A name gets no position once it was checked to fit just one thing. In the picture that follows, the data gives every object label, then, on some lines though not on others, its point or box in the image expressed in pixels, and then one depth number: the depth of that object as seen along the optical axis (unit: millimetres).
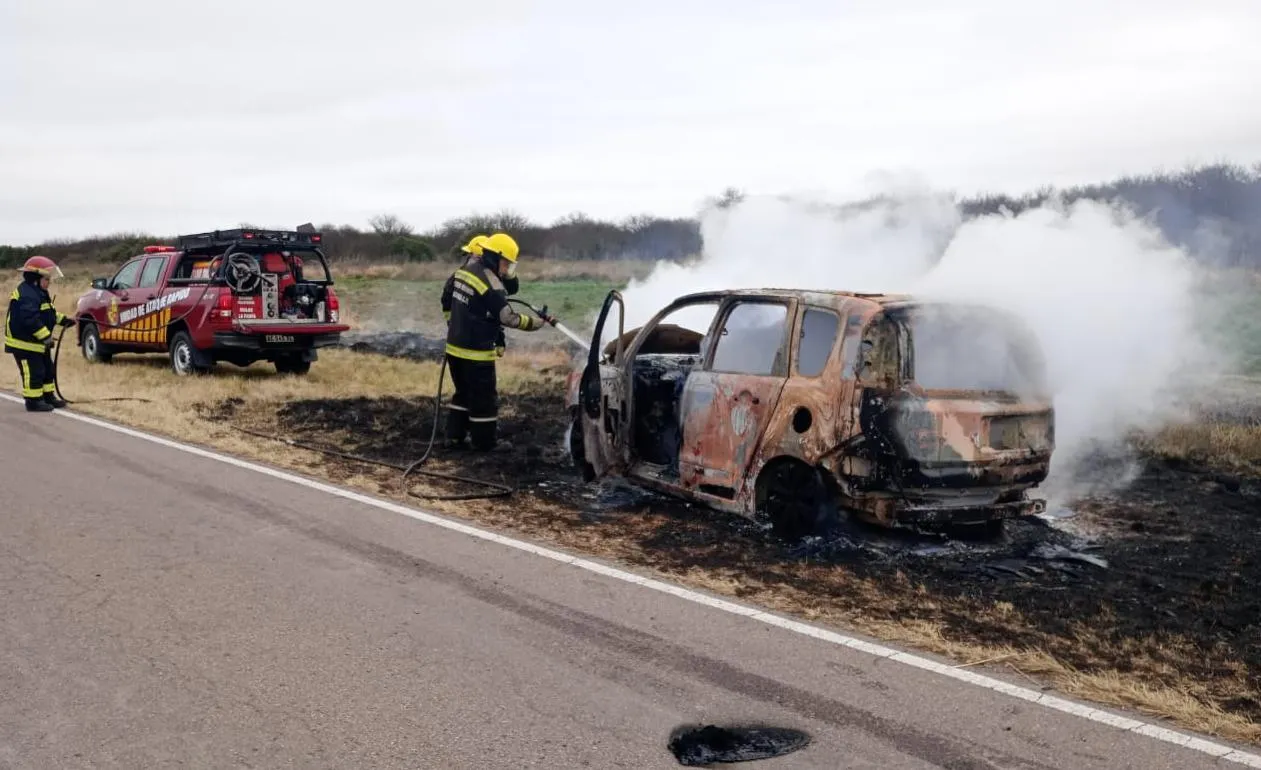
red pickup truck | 14547
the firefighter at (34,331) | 11797
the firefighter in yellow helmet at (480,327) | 9383
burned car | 6156
